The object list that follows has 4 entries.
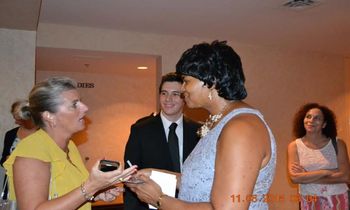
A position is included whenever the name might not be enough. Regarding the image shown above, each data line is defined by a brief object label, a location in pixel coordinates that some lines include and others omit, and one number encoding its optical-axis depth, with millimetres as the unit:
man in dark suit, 2395
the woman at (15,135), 3123
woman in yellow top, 1393
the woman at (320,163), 3088
